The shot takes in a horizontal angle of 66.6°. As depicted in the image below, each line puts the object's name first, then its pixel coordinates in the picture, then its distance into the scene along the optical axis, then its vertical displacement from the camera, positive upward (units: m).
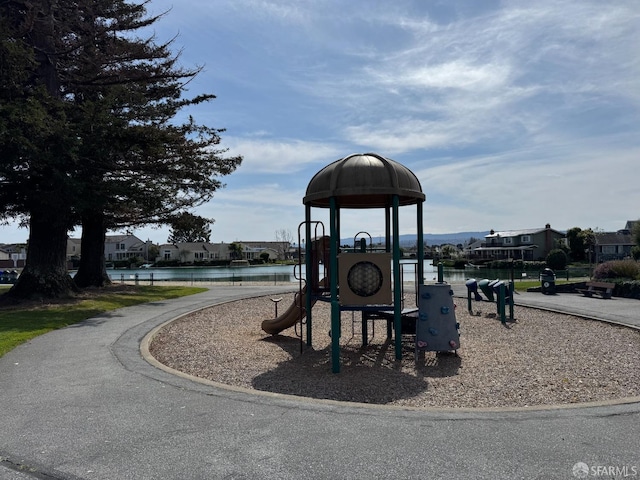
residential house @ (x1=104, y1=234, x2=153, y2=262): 106.00 +2.65
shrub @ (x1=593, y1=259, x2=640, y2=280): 22.62 -0.53
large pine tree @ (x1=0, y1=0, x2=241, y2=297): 16.91 +5.10
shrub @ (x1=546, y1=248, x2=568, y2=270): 59.47 -0.13
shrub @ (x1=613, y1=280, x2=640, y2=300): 19.12 -1.21
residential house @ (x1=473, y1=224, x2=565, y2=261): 76.75 +2.55
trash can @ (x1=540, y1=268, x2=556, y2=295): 21.36 -1.10
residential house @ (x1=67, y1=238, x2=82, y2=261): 99.12 +2.88
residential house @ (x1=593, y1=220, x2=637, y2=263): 75.44 +2.32
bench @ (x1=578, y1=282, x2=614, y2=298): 19.27 -1.25
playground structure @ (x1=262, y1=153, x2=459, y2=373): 8.83 -0.14
